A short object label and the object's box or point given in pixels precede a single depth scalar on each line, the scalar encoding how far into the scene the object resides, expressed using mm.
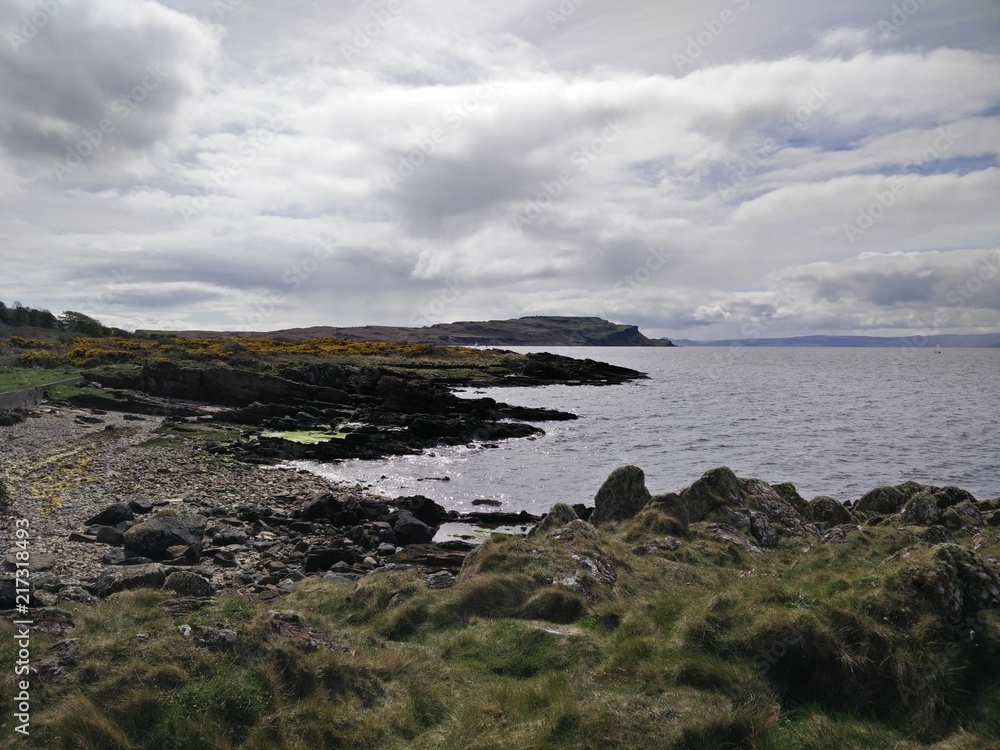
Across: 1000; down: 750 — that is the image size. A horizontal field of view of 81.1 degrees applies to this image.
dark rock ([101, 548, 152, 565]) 14891
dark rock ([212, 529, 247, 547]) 17950
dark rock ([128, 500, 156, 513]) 19953
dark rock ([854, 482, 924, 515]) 20203
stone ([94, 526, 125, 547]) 16453
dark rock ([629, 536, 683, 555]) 14000
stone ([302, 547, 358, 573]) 16512
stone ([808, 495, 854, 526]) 18578
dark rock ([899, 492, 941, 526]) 16031
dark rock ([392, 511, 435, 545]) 20766
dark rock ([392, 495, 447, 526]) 24078
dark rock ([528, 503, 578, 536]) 15258
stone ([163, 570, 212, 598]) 10914
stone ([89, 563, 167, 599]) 11789
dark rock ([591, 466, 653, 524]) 19547
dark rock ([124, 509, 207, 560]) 15945
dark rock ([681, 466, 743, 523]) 17500
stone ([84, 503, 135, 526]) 18031
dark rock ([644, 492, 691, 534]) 16578
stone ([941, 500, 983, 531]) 15398
